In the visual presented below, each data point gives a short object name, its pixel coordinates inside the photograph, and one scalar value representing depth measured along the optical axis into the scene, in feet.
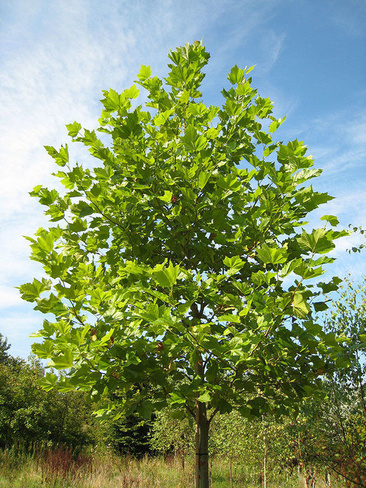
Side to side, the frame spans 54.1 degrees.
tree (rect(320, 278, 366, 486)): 20.12
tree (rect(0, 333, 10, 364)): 170.09
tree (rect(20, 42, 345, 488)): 9.67
